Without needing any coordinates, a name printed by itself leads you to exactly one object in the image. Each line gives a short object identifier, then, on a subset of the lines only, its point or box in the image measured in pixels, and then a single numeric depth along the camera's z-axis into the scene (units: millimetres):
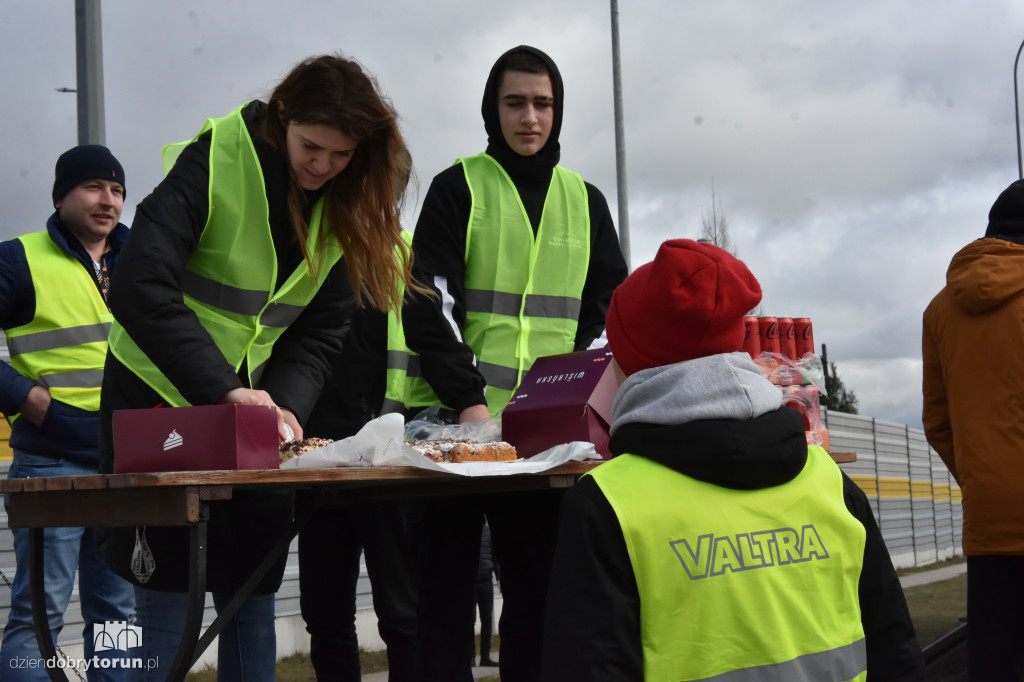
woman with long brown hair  2598
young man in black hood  3115
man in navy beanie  4176
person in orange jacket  3650
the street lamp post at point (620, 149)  12602
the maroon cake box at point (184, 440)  2309
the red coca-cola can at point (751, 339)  3797
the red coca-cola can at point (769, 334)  3844
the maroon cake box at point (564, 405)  2891
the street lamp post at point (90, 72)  6094
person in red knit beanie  1691
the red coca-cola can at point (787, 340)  3896
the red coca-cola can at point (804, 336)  3943
